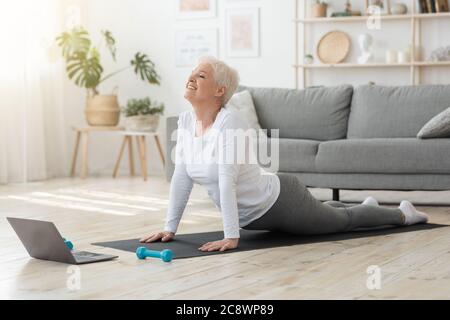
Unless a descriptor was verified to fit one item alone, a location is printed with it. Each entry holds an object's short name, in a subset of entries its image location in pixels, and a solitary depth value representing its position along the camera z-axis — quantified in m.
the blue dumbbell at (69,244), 3.38
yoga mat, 3.38
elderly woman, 3.30
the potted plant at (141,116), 7.36
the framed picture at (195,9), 7.64
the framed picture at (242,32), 7.50
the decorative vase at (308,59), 7.23
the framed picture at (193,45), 7.66
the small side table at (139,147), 7.40
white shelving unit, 6.86
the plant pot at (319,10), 7.16
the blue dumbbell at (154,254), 3.08
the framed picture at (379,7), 7.03
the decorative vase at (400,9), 6.95
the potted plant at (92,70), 7.40
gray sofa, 5.04
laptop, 3.04
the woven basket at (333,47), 7.22
